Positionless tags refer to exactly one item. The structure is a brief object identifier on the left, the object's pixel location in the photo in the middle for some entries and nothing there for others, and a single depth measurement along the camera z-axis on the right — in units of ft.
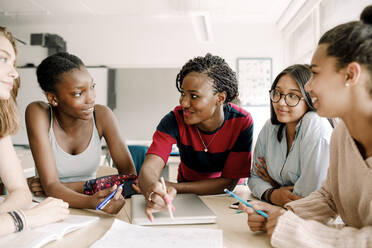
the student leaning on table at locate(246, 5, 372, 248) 2.53
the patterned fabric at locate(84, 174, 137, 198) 4.33
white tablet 3.19
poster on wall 16.46
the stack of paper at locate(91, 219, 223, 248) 2.59
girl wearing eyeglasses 4.02
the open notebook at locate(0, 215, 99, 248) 2.57
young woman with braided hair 4.86
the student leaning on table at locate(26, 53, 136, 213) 4.59
